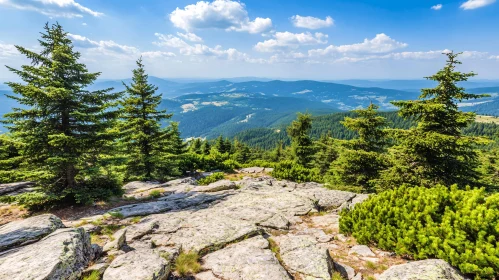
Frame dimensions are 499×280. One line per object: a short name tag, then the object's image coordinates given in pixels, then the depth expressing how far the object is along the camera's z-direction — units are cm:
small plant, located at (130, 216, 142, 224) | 1149
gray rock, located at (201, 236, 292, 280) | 628
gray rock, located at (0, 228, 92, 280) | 518
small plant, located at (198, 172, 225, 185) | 2089
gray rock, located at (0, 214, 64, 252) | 719
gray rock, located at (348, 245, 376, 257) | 766
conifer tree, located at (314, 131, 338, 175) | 3791
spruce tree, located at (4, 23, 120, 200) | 1273
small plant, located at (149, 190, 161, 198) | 1680
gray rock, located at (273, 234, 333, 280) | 641
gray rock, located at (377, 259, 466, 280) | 550
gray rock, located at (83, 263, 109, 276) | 591
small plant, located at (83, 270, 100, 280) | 562
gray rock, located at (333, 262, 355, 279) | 659
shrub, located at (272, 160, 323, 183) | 2342
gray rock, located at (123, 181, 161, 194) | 1828
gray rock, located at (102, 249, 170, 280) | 545
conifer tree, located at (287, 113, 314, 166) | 3388
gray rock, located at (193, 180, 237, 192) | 1816
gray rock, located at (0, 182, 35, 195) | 1657
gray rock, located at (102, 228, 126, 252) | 765
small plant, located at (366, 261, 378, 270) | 696
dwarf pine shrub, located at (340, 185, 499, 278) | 567
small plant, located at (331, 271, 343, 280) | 618
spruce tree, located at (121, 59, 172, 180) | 2080
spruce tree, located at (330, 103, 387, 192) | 1798
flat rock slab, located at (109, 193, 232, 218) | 1289
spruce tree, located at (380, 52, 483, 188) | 1281
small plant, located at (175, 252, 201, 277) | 645
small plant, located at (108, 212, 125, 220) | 1216
